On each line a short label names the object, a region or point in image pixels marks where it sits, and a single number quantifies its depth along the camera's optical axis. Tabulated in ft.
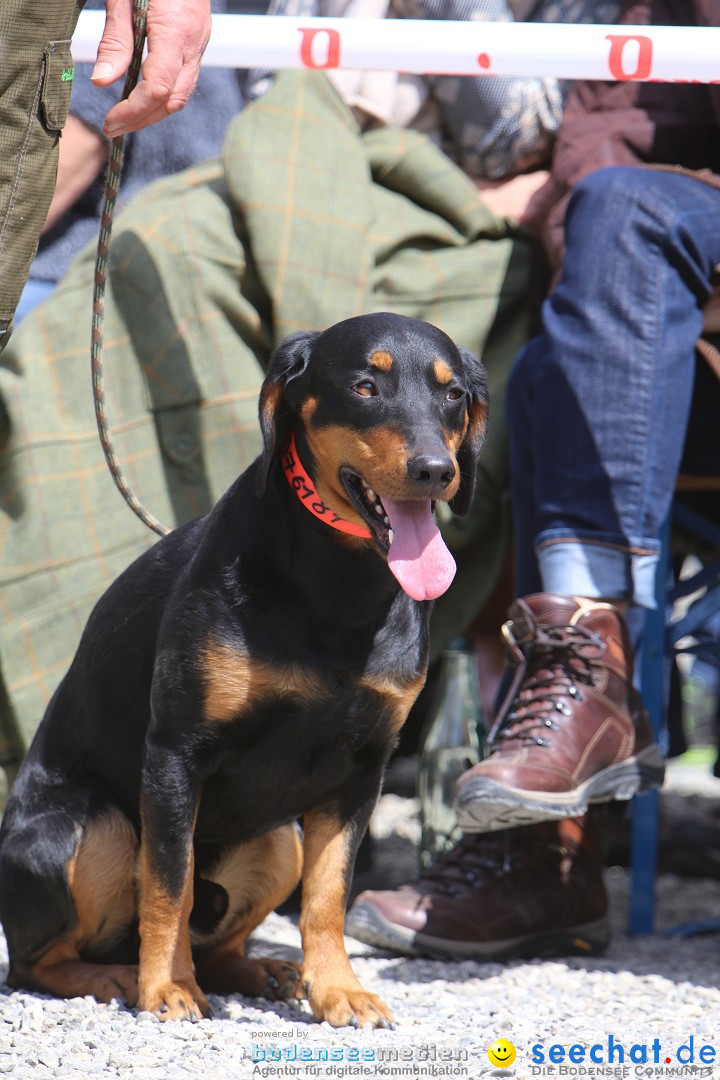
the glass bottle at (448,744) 22.70
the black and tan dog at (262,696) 14.52
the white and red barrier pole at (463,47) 19.70
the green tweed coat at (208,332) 22.81
